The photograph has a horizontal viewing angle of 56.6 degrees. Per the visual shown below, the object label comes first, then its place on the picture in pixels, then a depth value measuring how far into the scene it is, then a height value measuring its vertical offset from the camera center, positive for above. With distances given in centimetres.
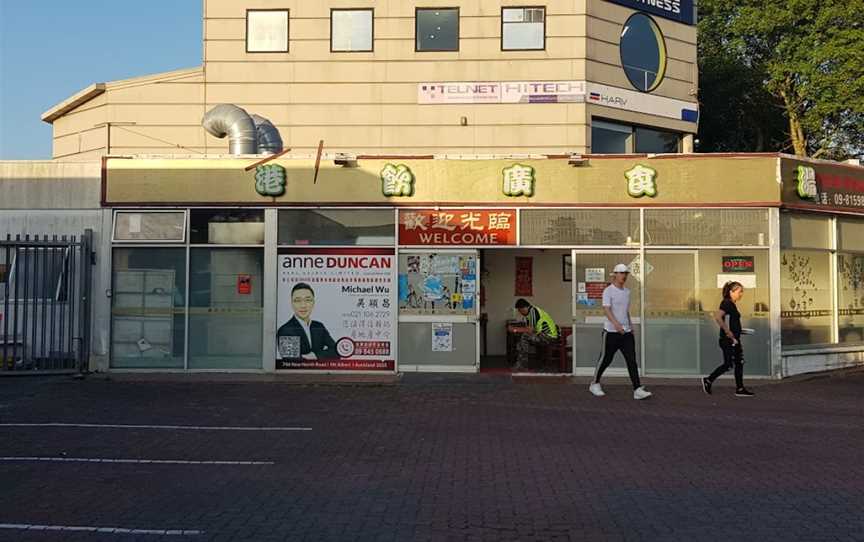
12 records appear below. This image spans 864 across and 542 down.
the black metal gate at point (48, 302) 1369 +2
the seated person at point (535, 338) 1468 -63
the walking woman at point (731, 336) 1182 -48
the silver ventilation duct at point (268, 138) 1719 +358
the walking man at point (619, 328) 1143 -35
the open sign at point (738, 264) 1375 +68
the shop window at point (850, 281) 1491 +43
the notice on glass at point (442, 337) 1395 -59
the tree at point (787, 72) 2466 +750
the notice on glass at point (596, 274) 1388 +51
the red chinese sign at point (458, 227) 1396 +133
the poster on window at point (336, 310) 1400 -12
